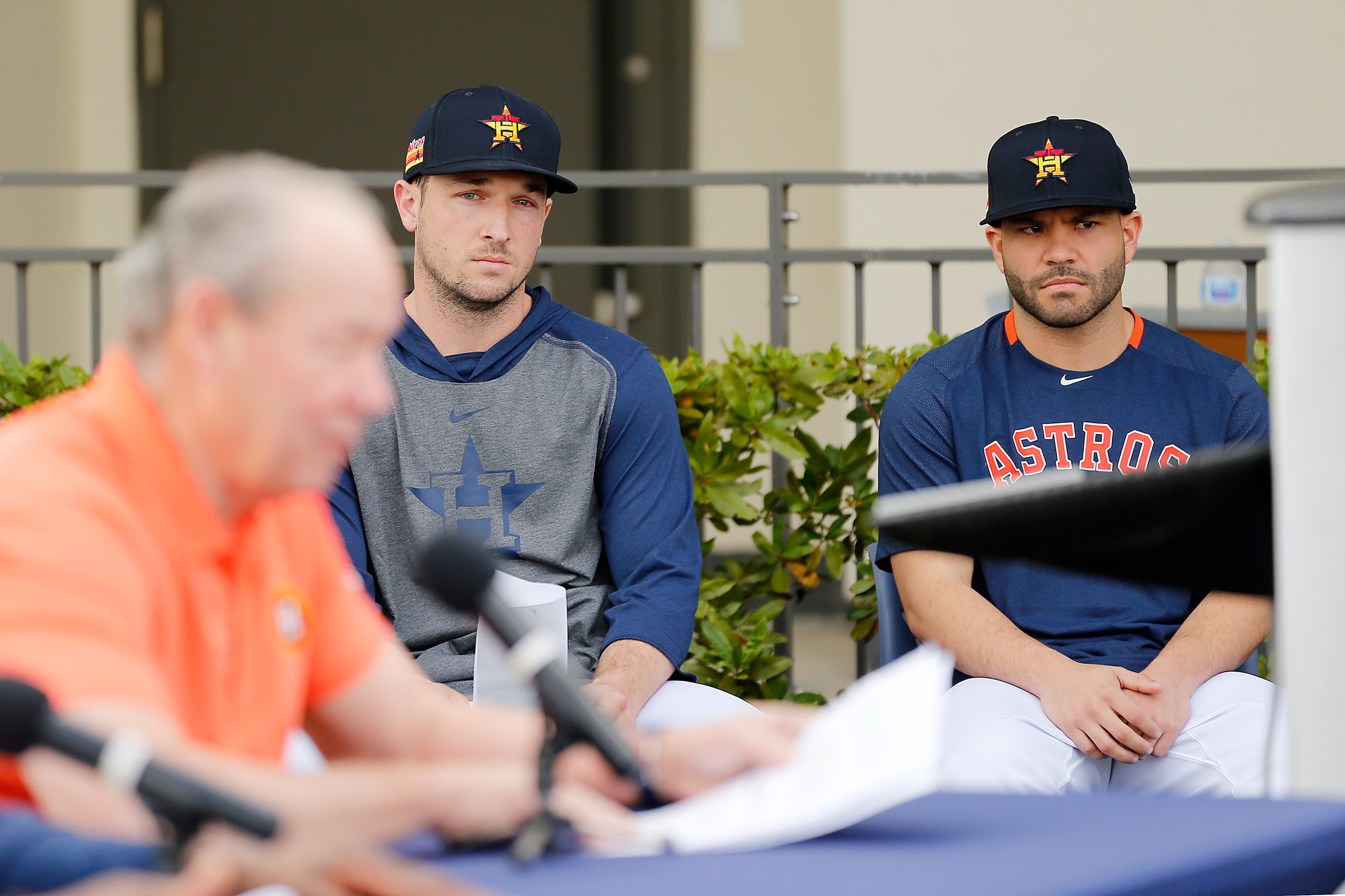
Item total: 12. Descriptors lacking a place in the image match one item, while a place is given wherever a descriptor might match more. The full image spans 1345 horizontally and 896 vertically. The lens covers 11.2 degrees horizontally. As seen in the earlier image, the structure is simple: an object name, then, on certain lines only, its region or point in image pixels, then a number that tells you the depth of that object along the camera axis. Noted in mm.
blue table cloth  5921
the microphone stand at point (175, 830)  5351
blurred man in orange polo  6145
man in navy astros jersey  8662
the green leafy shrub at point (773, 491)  9355
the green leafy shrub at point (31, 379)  9351
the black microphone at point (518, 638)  6500
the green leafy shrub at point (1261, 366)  9339
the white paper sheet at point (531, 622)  8572
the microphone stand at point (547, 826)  6436
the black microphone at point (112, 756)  5287
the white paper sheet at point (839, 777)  6383
